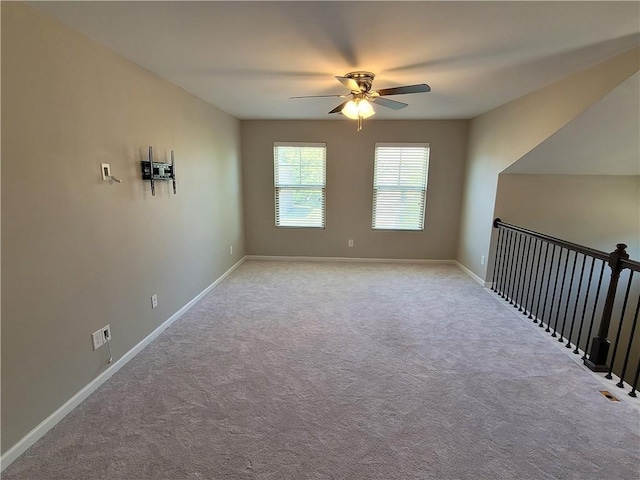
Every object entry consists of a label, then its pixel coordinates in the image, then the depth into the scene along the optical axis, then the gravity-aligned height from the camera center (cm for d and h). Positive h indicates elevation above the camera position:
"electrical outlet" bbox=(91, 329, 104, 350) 219 -113
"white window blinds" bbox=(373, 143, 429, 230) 507 -3
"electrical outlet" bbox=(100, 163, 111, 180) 220 +5
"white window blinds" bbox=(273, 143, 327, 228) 518 -3
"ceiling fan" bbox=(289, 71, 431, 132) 244 +73
